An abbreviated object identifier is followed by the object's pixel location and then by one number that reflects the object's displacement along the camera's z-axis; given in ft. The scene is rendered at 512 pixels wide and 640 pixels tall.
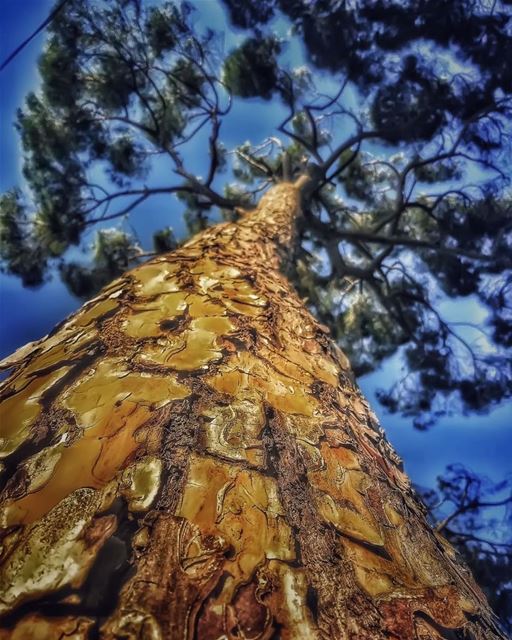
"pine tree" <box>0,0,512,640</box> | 1.80
